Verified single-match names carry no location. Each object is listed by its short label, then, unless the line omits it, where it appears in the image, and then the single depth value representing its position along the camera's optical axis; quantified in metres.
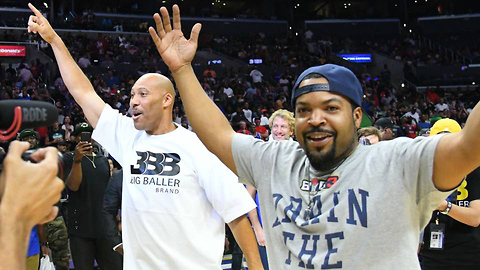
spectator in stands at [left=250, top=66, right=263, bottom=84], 21.88
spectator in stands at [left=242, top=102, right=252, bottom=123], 16.76
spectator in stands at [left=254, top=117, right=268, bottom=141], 10.52
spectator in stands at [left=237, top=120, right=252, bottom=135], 13.05
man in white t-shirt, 3.48
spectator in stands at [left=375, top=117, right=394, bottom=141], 7.53
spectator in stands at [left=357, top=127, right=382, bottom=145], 5.12
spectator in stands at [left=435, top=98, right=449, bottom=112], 19.20
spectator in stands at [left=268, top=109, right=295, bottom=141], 5.85
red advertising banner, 19.74
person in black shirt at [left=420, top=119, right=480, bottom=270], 4.18
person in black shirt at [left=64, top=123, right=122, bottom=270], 5.94
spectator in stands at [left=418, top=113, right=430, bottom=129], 16.16
